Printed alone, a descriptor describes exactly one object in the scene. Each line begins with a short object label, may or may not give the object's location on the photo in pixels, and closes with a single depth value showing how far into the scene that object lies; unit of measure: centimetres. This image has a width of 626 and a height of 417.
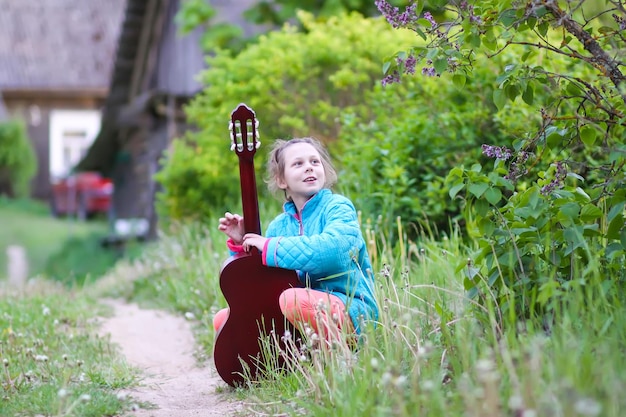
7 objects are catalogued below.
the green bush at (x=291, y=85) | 822
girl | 353
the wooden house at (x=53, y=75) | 2805
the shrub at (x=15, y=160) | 2589
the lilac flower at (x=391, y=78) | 327
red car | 2520
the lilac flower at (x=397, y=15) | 322
